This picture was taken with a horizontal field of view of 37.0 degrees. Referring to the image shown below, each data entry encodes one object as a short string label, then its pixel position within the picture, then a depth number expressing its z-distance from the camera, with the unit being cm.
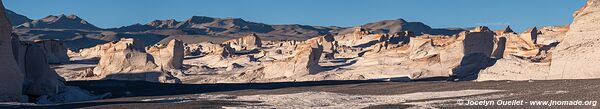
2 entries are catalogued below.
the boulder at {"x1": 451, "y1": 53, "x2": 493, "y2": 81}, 3180
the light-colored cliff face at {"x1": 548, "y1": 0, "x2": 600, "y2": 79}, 2106
